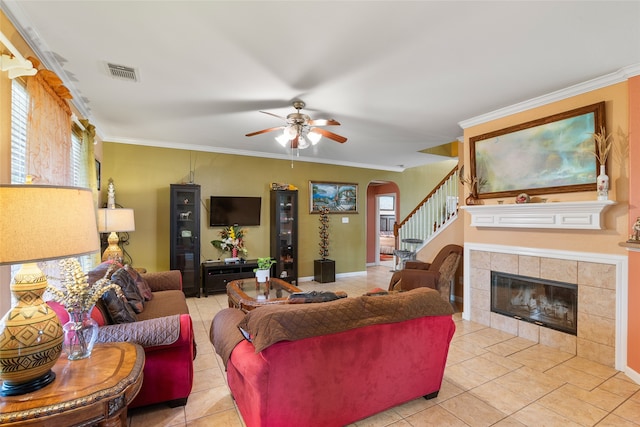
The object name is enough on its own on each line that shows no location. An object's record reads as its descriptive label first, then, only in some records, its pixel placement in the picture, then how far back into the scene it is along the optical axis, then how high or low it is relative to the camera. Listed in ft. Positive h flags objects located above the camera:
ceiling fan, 10.73 +3.02
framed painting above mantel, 9.70 +2.14
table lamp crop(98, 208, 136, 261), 12.48 -0.45
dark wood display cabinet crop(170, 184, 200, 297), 16.43 -1.33
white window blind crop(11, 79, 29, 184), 6.40 +1.82
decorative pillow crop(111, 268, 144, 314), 8.67 -2.33
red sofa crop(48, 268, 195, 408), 6.32 -3.13
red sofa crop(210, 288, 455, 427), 5.28 -2.81
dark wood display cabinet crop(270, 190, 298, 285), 19.26 -1.31
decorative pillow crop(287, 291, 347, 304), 6.26 -1.81
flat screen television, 17.84 +0.15
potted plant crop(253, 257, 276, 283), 11.92 -2.31
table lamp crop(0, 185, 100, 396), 3.55 -0.50
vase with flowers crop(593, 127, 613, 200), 9.06 +1.72
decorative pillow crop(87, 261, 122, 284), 8.00 -1.67
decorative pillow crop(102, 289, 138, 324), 6.82 -2.19
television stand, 16.74 -3.46
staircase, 17.48 -0.25
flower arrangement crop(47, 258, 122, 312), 5.07 -1.34
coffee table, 9.89 -3.00
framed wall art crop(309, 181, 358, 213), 21.52 +1.26
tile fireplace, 9.17 -3.05
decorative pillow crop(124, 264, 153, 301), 10.12 -2.52
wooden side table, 3.72 -2.44
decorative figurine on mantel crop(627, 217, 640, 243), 8.40 -0.56
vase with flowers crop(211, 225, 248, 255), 18.01 -1.67
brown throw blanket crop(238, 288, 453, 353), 5.18 -1.97
